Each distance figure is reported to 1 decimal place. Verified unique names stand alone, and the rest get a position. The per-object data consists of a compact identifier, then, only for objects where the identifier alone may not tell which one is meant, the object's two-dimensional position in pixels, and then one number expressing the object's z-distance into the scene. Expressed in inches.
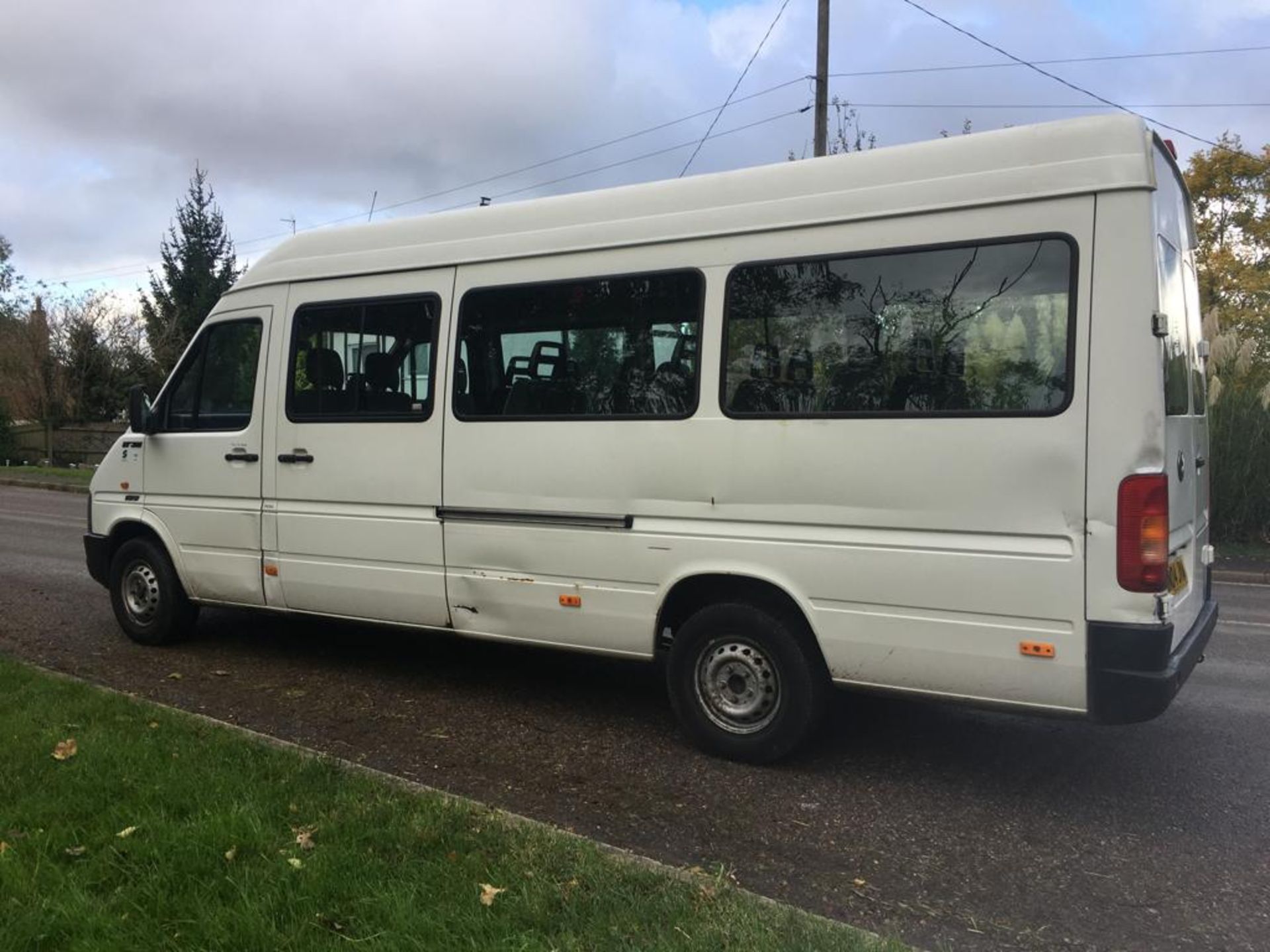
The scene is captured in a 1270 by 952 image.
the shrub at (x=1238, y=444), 553.0
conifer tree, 1305.4
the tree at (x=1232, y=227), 1112.2
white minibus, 150.7
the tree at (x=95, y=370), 1283.2
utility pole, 614.9
